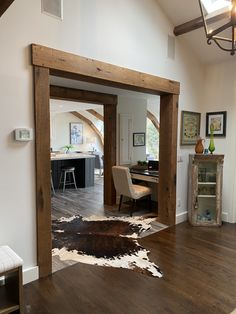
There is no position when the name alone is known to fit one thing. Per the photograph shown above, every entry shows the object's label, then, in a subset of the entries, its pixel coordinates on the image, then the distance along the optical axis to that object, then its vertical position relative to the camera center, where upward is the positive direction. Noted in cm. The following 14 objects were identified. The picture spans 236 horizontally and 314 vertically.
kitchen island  685 -71
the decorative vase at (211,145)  393 -2
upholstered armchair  427 -81
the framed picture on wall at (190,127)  396 +28
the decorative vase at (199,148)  400 -7
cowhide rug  277 -138
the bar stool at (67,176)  661 -99
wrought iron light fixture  303 +169
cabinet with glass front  390 -78
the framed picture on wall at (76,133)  1271 +54
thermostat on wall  219 +8
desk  455 -63
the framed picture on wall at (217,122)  408 +38
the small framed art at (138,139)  578 +11
